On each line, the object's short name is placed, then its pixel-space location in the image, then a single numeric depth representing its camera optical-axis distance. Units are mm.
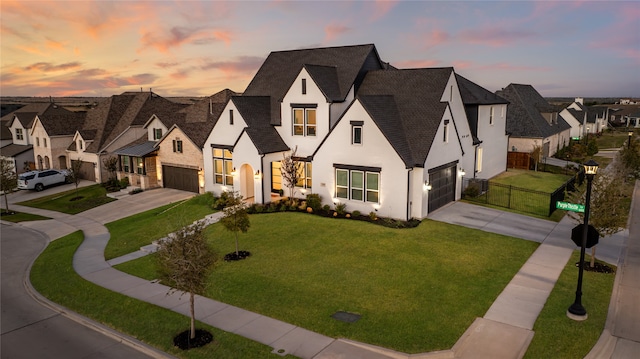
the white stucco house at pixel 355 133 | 24438
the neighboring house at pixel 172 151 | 34594
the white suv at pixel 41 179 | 41031
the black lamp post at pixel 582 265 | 13318
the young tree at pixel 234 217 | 19328
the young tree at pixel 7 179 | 33788
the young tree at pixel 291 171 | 28047
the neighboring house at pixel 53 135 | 46281
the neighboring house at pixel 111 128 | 42281
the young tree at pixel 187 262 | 12002
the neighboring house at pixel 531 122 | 42875
